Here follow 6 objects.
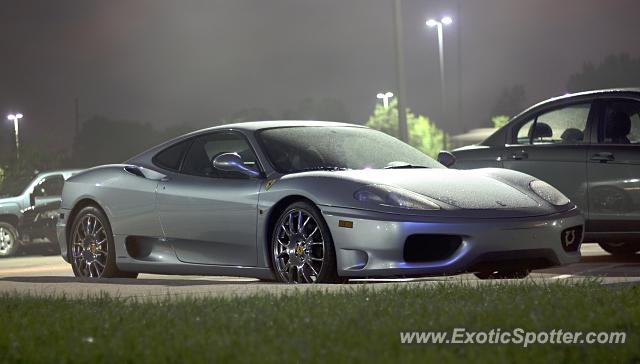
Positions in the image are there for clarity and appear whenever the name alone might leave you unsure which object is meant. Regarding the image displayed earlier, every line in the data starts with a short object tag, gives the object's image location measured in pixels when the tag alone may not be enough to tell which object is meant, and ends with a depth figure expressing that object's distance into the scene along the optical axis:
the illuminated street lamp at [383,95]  74.44
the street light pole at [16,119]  75.94
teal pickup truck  21.53
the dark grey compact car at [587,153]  10.93
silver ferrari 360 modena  8.65
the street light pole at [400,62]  21.69
